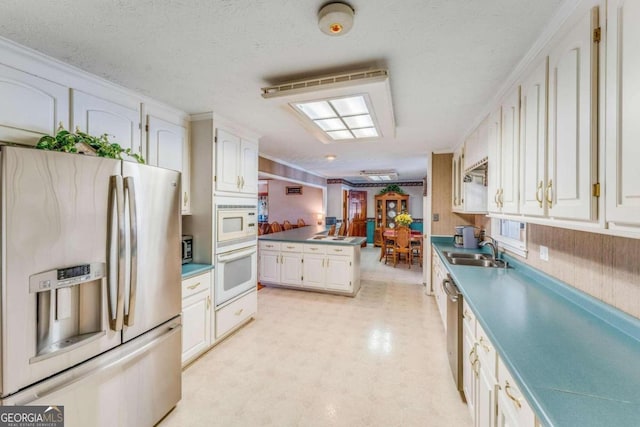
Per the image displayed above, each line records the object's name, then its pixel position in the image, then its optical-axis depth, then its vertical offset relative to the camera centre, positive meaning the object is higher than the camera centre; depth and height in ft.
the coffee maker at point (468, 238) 11.55 -1.04
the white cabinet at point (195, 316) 7.52 -3.09
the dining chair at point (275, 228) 22.26 -1.27
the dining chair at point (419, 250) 21.04 -2.88
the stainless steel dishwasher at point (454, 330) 6.34 -2.92
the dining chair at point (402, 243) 20.15 -2.22
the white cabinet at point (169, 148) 7.46 +1.94
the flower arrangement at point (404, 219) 20.26 -0.38
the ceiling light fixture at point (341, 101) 5.65 +2.79
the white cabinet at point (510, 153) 5.47 +1.35
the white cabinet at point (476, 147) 7.87 +2.26
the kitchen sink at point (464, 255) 9.86 -1.55
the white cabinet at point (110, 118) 5.82 +2.24
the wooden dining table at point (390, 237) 20.80 -1.85
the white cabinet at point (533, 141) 4.41 +1.33
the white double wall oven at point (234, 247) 8.90 -1.26
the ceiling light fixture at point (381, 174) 21.63 +3.40
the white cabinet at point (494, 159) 6.48 +1.43
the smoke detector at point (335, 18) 3.83 +2.90
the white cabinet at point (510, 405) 3.00 -2.36
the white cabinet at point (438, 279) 9.63 -2.95
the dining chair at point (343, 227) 27.72 -1.44
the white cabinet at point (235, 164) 8.87 +1.79
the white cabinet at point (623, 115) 2.65 +1.07
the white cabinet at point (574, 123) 3.24 +1.25
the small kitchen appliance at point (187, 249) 8.42 -1.19
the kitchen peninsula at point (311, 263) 13.62 -2.67
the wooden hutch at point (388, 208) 27.89 +0.64
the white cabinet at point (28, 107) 4.72 +2.00
